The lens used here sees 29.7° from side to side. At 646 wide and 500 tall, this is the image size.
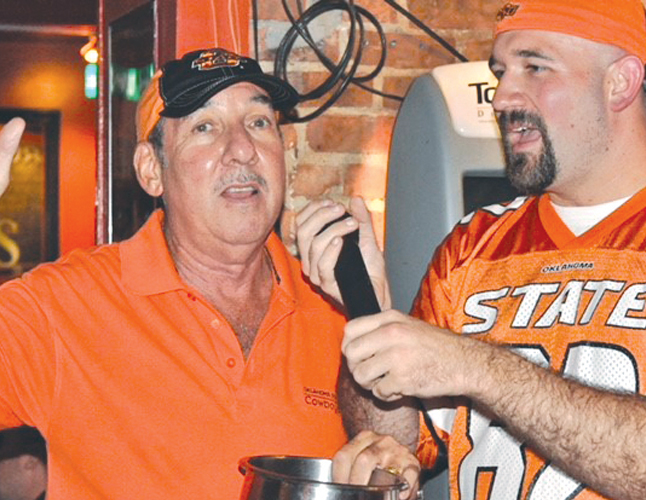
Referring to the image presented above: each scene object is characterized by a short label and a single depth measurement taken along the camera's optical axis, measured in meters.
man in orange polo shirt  2.08
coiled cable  2.79
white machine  2.62
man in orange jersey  1.81
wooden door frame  3.13
